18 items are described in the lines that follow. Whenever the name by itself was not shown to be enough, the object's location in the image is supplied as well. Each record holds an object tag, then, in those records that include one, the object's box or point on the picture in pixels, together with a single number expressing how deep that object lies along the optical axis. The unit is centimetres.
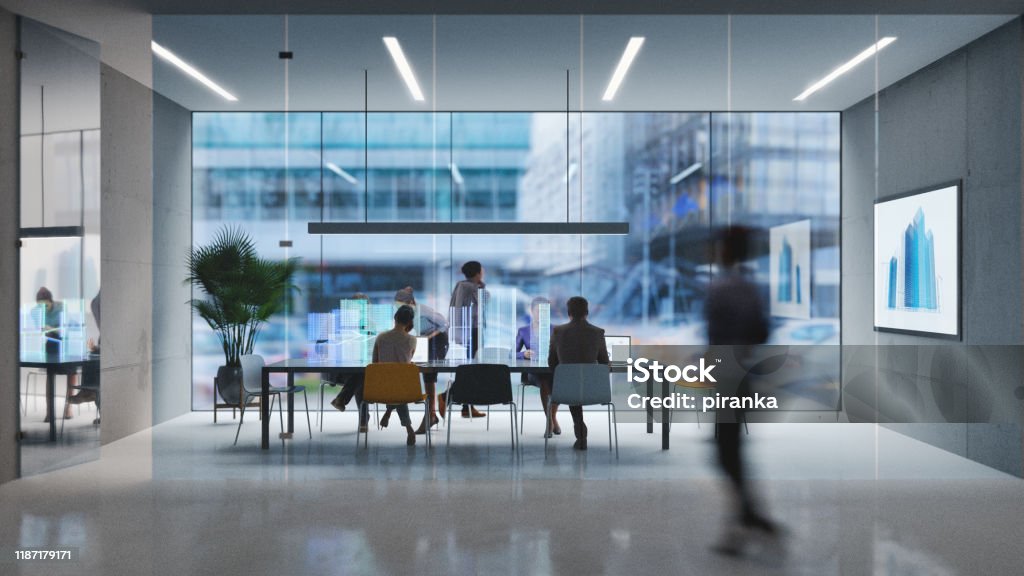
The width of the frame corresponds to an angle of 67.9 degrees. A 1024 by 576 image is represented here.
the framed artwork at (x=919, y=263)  623
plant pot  768
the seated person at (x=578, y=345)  652
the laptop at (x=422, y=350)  722
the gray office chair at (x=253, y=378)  679
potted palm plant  766
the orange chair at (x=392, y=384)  627
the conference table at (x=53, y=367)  558
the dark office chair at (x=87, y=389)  582
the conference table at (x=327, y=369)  637
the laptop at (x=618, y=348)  761
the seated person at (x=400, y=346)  662
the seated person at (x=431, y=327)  767
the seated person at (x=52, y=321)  564
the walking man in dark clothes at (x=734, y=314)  665
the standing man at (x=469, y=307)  741
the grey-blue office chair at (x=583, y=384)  626
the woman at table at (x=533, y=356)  701
